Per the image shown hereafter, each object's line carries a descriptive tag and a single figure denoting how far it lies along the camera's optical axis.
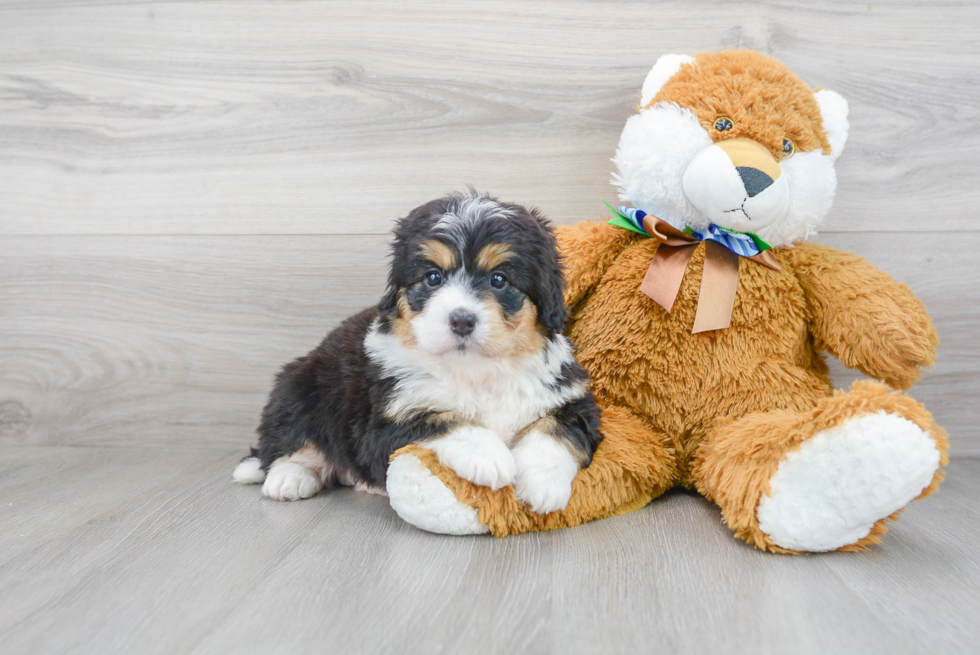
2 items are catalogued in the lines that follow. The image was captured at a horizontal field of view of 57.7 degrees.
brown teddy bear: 0.71
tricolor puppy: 0.66
